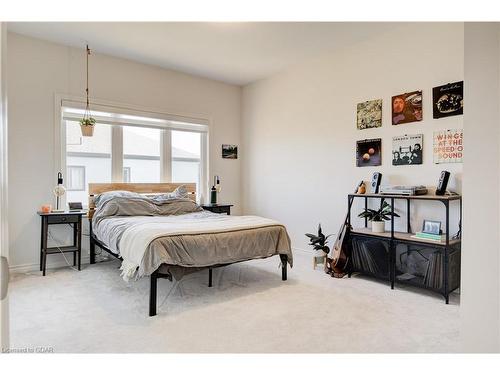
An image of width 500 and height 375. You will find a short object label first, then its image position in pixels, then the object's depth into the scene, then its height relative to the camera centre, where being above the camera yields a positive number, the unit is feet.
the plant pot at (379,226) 11.18 -1.41
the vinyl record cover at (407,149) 11.09 +1.30
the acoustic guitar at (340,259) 11.71 -2.71
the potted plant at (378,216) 11.18 -1.08
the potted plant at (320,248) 12.74 -2.50
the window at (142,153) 15.34 +1.51
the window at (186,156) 16.88 +1.49
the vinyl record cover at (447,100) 10.05 +2.76
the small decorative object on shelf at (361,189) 12.13 -0.14
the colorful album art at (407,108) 11.13 +2.78
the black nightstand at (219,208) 16.38 -1.21
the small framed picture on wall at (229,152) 18.25 +1.89
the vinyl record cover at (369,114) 12.30 +2.78
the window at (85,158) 13.82 +1.13
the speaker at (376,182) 11.83 +0.13
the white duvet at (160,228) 8.57 -1.31
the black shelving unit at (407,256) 9.35 -2.27
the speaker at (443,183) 9.80 +0.09
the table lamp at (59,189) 12.62 -0.23
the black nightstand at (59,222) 11.79 -1.71
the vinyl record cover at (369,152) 12.28 +1.29
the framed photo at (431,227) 10.05 -1.31
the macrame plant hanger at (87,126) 13.01 +2.32
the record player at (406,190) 10.39 -0.14
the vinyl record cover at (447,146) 10.08 +1.28
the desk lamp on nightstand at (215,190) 17.11 -0.31
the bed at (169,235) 8.52 -1.54
